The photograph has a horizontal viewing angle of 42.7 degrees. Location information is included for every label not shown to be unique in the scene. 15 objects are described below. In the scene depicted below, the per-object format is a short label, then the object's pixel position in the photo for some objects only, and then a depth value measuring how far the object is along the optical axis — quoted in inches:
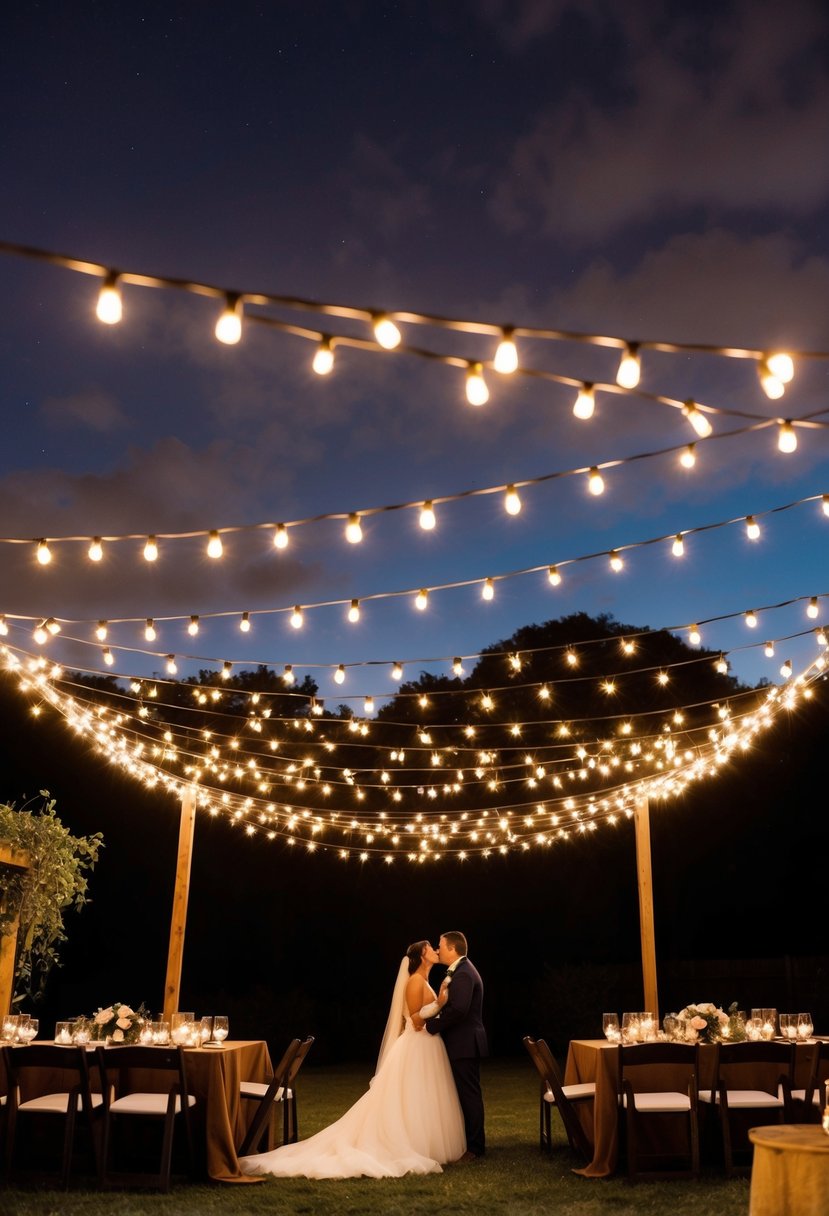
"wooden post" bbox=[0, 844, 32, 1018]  306.2
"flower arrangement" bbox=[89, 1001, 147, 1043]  249.9
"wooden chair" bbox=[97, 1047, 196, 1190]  218.8
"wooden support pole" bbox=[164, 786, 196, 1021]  370.0
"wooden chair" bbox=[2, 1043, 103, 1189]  219.9
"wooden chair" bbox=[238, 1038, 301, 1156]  250.5
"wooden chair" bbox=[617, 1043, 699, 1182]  227.8
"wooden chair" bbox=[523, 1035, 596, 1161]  248.4
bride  245.1
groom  269.7
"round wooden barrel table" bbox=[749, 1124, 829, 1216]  134.8
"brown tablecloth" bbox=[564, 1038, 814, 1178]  234.5
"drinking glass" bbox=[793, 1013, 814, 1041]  253.9
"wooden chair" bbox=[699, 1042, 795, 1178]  231.1
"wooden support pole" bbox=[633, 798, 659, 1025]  378.3
